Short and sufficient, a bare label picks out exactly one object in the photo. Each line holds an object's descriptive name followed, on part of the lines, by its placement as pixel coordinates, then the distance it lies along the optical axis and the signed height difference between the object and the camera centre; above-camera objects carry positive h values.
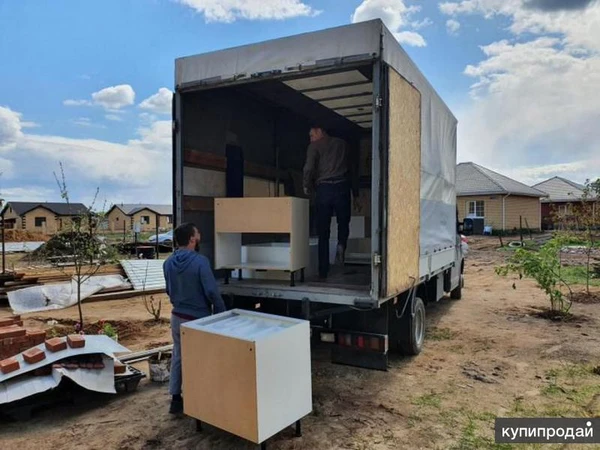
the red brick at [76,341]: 3.98 -1.02
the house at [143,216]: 52.50 +1.69
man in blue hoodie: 3.66 -0.51
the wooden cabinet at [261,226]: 4.17 +0.02
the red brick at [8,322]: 4.97 -1.05
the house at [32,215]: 48.12 +1.74
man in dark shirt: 4.96 +0.54
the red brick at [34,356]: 3.81 -1.10
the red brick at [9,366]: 3.70 -1.15
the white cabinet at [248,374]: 2.80 -0.99
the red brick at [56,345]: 3.94 -1.04
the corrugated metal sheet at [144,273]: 10.81 -1.15
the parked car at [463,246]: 8.24 -0.38
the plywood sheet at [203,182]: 4.53 +0.51
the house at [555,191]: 34.44 +3.05
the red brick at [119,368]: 4.28 -1.37
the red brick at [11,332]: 4.46 -1.05
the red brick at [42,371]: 3.81 -1.24
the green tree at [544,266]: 7.45 -0.69
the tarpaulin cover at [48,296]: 8.88 -1.39
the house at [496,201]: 28.42 +1.71
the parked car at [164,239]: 21.43 -0.53
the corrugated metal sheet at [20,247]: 23.46 -0.95
